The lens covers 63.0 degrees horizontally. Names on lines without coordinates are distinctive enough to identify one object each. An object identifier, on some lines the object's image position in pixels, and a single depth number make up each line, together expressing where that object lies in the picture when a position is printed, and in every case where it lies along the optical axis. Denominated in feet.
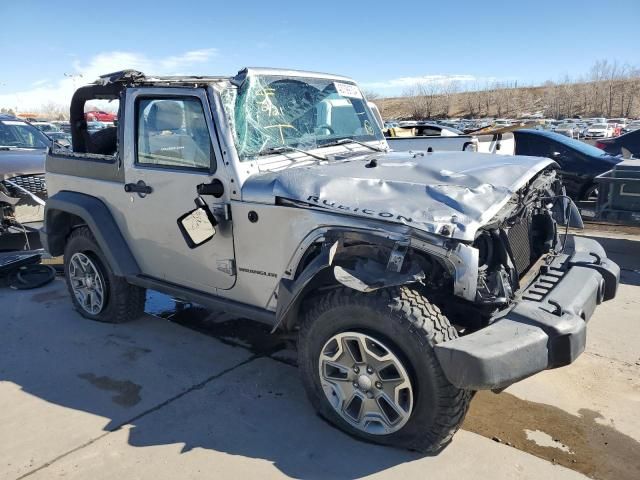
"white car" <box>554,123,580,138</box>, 115.23
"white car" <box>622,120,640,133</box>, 105.95
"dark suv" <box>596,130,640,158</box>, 34.94
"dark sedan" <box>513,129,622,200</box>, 31.27
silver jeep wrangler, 8.52
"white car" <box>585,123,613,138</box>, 93.48
